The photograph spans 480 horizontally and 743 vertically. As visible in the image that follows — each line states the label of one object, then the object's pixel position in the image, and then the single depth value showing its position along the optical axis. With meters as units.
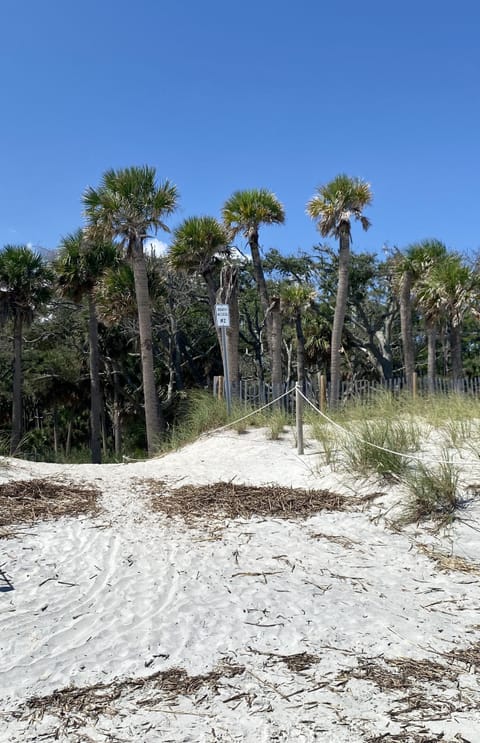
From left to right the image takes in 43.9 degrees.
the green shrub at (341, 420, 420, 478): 7.78
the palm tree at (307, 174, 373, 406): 20.16
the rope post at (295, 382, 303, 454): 10.02
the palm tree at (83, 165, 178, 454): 17.72
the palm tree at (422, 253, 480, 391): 20.48
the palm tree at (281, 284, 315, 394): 22.31
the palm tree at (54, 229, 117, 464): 22.47
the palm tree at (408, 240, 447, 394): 22.38
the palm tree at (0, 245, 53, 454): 23.83
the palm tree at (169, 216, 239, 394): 18.47
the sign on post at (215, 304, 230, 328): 13.48
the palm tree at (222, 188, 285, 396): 19.42
